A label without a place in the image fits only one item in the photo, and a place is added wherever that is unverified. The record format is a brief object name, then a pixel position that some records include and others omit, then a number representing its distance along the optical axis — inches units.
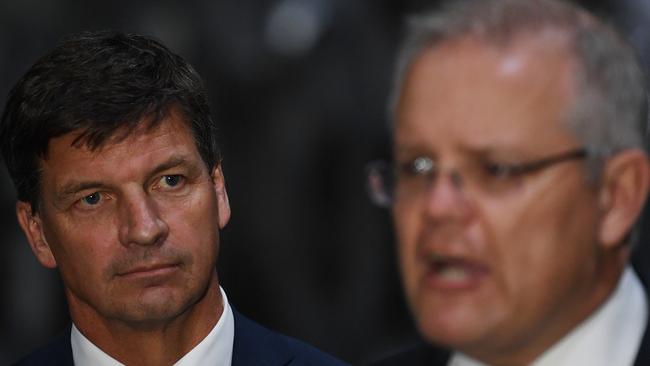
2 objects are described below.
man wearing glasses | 212.4
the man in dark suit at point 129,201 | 308.0
